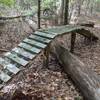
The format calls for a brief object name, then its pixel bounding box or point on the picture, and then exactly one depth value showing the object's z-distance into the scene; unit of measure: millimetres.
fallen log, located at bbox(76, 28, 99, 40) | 3761
